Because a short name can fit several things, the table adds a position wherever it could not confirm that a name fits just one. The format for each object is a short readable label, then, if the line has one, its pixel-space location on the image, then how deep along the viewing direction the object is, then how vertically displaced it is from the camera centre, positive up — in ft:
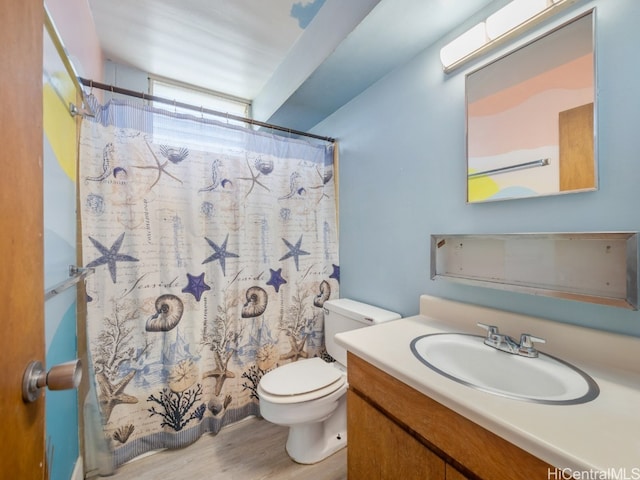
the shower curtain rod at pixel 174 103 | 4.19 +2.51
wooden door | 1.28 +0.05
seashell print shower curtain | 4.39 -0.54
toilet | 4.23 -2.62
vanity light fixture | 3.09 +2.72
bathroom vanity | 1.69 -1.34
